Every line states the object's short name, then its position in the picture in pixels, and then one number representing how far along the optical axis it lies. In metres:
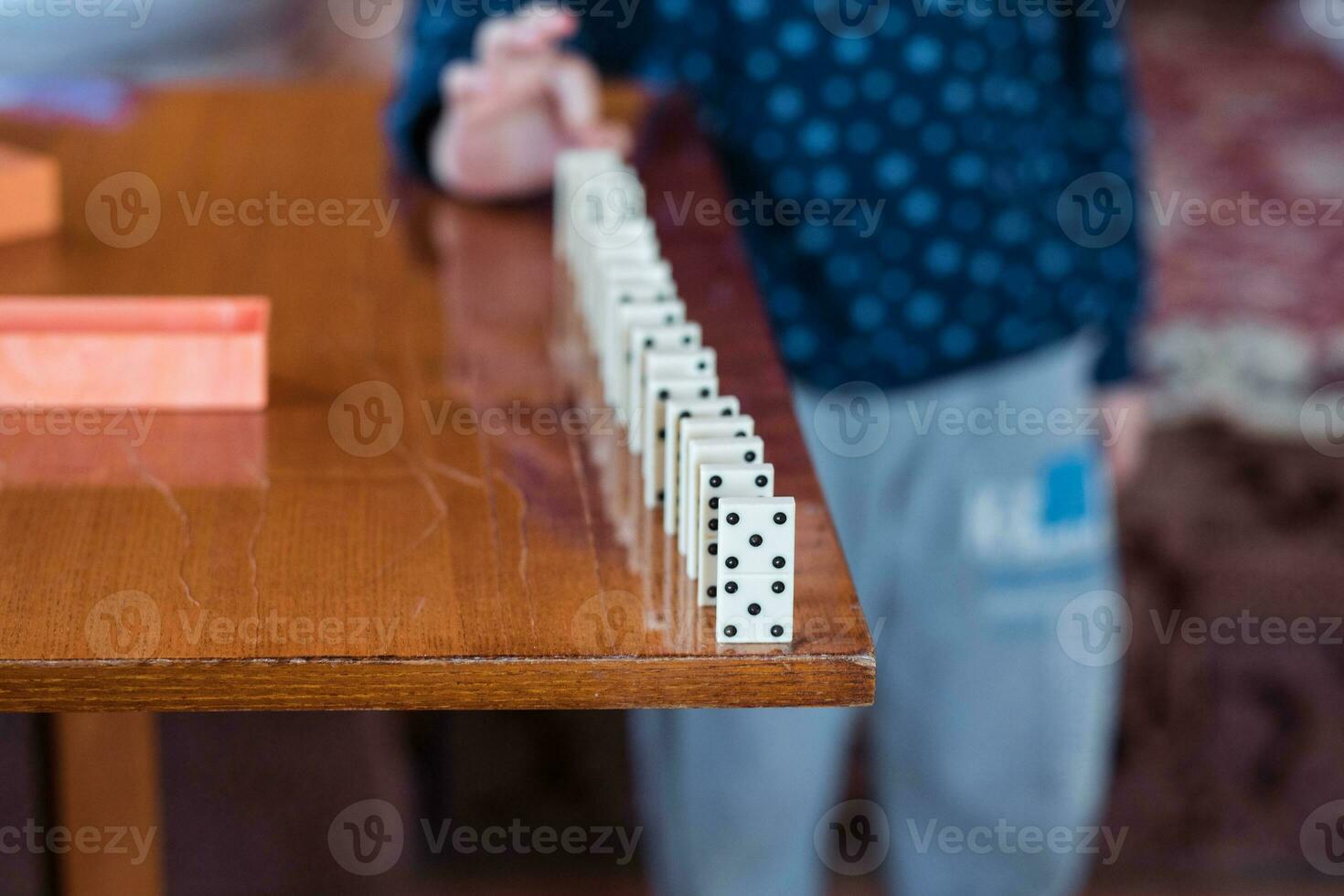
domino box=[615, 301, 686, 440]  1.99
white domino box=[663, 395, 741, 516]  1.90
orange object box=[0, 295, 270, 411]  1.98
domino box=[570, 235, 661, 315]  2.06
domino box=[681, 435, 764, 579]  1.87
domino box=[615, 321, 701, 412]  1.96
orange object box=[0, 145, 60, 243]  2.16
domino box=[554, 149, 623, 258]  2.18
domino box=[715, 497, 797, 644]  1.83
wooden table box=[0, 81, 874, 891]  1.82
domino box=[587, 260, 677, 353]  2.02
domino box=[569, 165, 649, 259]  2.11
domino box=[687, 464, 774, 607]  1.85
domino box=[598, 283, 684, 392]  1.99
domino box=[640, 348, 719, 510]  1.92
